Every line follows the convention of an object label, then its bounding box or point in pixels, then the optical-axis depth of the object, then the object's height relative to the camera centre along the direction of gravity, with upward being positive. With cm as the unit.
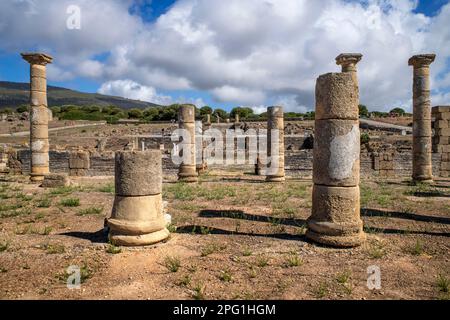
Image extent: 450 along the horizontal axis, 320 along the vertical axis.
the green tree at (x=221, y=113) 6944 +952
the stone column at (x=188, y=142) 1530 +80
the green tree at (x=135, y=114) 7100 +933
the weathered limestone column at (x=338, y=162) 609 -4
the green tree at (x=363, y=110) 6370 +917
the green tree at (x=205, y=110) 6901 +989
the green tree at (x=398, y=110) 6899 +1016
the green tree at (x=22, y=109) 7244 +1067
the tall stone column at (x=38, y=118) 1505 +185
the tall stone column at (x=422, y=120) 1439 +167
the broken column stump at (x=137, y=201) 607 -73
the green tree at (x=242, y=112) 6789 +956
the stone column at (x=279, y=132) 1603 +132
